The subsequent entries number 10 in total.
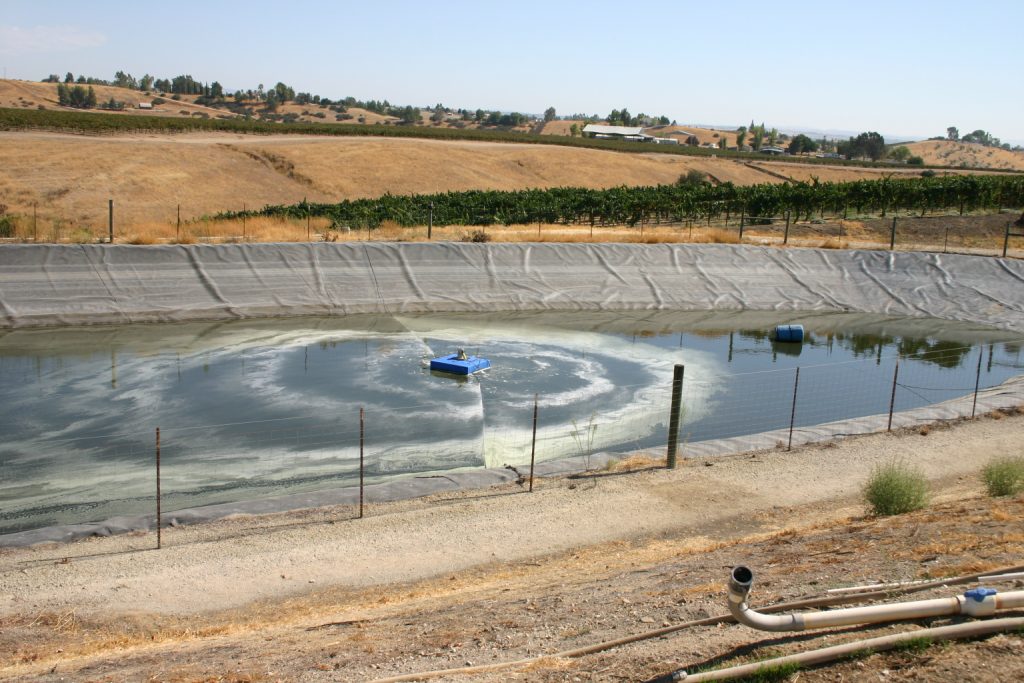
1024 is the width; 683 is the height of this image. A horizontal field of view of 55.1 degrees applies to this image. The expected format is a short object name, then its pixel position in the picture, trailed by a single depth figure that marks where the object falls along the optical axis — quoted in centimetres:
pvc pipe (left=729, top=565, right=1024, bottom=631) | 832
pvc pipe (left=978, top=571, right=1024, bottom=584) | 996
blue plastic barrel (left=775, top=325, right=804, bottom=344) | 3284
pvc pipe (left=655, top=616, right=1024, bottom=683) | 823
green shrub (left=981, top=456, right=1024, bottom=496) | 1528
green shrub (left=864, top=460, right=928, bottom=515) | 1486
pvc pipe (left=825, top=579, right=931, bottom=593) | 1006
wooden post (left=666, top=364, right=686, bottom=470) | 1830
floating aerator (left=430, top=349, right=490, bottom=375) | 2583
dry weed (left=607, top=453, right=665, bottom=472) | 1838
